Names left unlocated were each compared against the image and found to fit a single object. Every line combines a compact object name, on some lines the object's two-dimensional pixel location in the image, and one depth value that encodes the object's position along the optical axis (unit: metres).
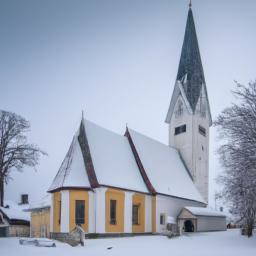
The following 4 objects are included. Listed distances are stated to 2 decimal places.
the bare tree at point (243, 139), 18.44
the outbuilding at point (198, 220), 32.22
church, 24.69
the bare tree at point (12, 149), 32.06
